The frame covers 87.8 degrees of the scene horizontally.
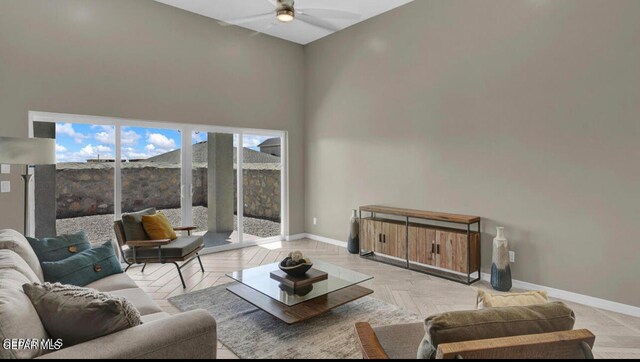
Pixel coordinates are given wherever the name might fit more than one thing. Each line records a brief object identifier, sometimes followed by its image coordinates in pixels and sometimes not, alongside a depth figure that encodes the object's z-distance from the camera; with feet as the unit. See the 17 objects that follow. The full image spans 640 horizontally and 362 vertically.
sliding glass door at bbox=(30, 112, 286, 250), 13.50
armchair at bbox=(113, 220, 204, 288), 11.73
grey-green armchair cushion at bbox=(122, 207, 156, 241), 12.01
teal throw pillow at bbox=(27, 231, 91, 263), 8.28
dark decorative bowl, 9.78
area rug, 7.90
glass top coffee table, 8.82
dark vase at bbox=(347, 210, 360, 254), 16.92
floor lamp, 8.94
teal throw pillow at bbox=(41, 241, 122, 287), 7.75
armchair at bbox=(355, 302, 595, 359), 3.52
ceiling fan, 10.70
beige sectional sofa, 4.17
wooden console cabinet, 12.76
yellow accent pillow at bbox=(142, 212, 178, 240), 12.44
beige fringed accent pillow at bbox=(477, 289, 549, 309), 4.85
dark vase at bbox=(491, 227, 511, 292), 11.75
